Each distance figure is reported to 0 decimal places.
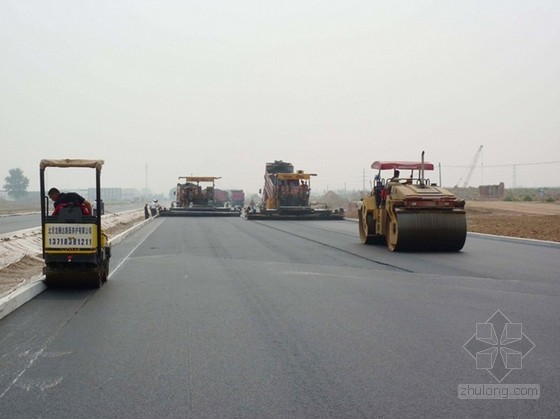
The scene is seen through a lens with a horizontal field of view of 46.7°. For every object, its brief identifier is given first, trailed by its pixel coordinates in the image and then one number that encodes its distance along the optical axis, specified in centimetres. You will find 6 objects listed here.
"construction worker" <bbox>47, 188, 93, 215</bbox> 1069
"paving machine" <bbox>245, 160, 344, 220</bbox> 4128
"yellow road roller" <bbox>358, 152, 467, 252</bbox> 1714
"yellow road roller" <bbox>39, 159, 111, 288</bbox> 1042
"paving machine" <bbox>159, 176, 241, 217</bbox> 4706
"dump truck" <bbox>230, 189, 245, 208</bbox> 9021
